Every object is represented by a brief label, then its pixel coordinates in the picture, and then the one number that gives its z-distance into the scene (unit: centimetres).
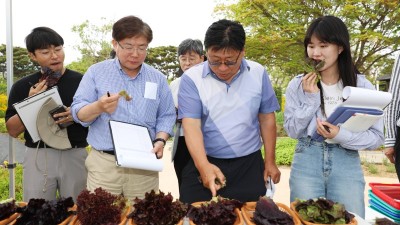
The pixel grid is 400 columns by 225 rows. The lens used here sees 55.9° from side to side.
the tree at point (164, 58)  2968
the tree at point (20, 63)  1856
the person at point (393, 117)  225
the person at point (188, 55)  315
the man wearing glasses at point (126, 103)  205
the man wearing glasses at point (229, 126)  205
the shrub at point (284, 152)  809
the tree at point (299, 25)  1155
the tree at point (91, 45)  1827
